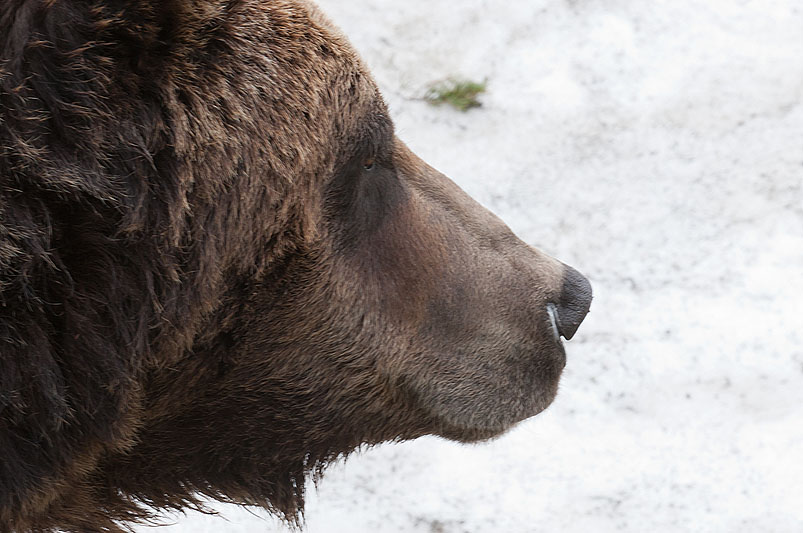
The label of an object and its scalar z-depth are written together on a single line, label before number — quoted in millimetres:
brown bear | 5202
